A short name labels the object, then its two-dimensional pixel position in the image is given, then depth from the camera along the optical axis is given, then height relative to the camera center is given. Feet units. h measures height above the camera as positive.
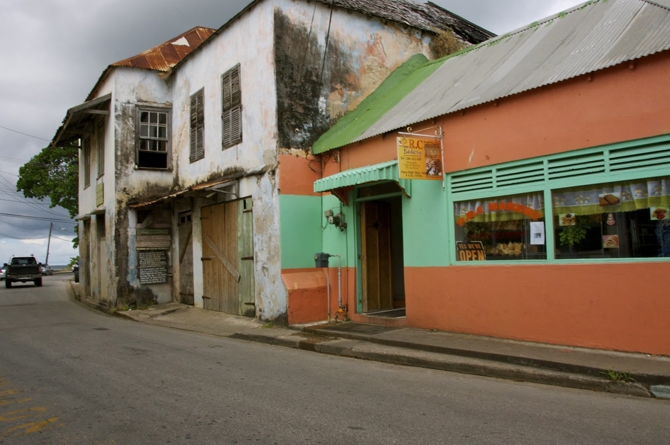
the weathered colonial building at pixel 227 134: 38.14 +10.75
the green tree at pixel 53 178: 107.86 +17.40
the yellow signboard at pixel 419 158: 28.78 +5.28
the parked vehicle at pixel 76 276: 106.14 -3.00
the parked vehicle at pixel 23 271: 106.63 -1.67
